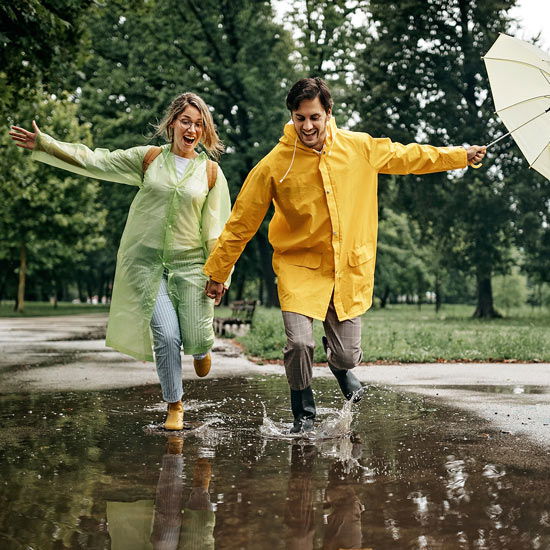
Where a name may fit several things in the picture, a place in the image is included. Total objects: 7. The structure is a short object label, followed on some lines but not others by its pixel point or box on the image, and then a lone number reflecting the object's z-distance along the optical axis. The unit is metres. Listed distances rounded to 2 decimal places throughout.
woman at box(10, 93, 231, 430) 5.46
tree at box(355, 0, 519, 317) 29.23
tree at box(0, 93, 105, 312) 32.75
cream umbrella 5.40
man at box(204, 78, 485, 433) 5.00
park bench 16.80
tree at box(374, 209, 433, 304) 42.31
